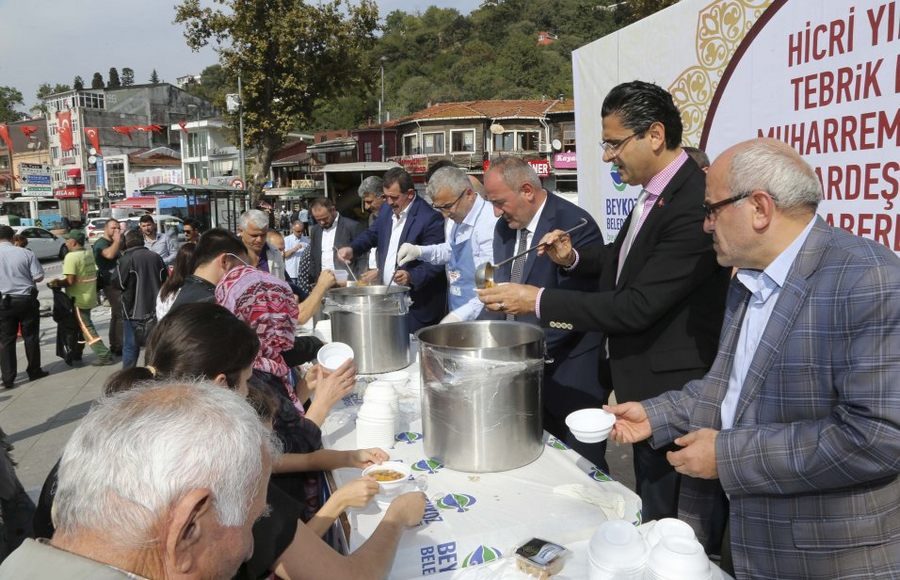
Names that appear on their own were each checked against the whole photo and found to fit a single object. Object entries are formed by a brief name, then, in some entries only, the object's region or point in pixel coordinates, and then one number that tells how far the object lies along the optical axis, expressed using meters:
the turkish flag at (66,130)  56.88
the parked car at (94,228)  23.04
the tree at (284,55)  20.61
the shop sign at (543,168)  34.88
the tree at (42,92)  89.12
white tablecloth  1.46
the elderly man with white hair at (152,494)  0.84
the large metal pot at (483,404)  1.66
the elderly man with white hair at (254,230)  4.53
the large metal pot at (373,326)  2.86
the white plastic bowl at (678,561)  1.01
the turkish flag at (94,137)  50.34
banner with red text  2.06
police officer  6.45
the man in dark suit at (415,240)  4.18
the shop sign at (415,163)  40.57
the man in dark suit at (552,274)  2.45
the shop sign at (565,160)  35.44
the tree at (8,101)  78.42
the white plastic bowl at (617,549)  1.10
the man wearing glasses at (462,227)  3.66
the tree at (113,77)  113.16
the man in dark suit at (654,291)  1.85
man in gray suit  1.16
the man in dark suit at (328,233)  6.29
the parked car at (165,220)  23.85
